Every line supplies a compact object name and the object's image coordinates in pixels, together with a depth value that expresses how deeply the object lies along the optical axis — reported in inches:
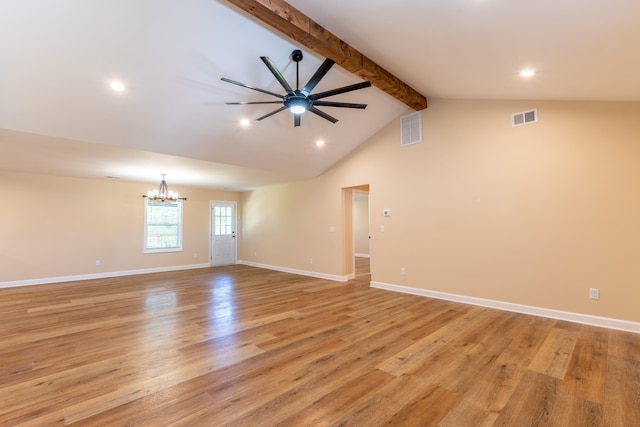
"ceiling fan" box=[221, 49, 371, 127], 105.2
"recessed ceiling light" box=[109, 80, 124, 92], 125.2
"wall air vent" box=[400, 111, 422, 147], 202.1
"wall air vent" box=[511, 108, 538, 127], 154.5
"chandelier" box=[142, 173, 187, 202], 274.0
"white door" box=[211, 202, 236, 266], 360.5
